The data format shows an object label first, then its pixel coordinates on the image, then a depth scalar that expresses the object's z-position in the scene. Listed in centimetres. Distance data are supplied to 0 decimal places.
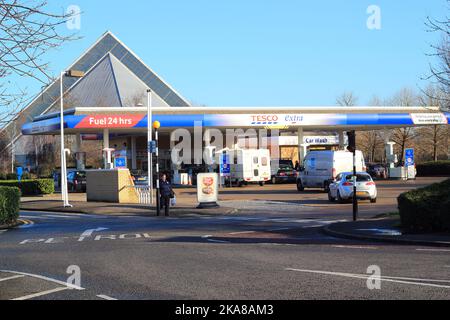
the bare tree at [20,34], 1035
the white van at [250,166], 5147
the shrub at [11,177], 6456
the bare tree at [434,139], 6625
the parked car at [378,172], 5869
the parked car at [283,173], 5609
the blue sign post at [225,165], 5120
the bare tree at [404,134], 6956
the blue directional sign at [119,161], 4603
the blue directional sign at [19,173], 6012
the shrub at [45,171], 7240
